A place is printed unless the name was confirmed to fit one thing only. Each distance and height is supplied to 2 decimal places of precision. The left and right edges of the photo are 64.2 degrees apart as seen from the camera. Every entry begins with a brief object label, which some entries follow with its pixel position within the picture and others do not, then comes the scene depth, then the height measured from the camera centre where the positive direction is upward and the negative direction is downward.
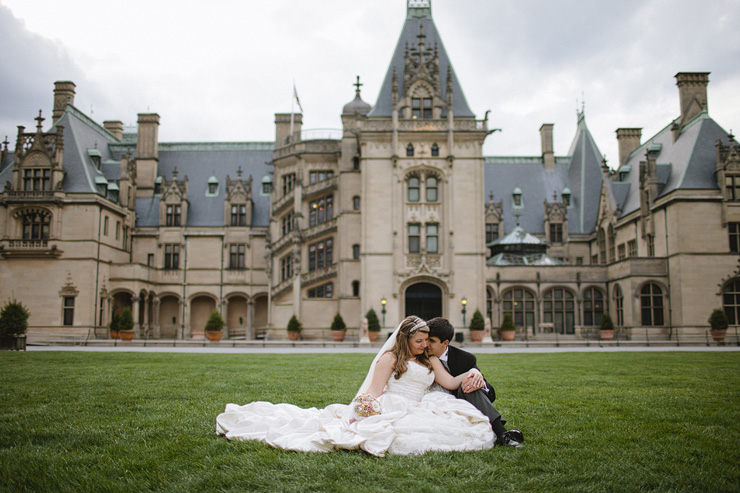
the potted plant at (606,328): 37.66 -1.56
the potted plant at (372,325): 36.25 -1.26
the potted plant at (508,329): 37.83 -1.62
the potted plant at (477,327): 36.50 -1.42
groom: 6.98 -0.95
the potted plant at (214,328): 36.78 -1.43
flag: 46.66 +16.56
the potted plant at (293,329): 39.03 -1.59
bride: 6.60 -1.39
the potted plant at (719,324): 34.38 -1.22
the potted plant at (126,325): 37.97 -1.26
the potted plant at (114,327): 38.66 -1.42
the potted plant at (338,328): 37.59 -1.50
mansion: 38.53 +5.51
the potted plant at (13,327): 24.77 -0.90
